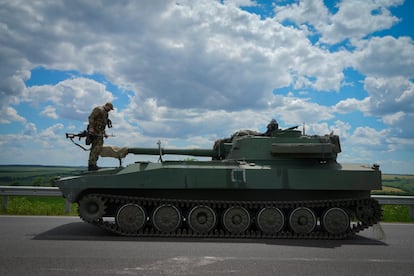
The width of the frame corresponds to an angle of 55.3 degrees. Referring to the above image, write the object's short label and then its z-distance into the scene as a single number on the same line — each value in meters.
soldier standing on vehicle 12.05
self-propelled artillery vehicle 10.55
